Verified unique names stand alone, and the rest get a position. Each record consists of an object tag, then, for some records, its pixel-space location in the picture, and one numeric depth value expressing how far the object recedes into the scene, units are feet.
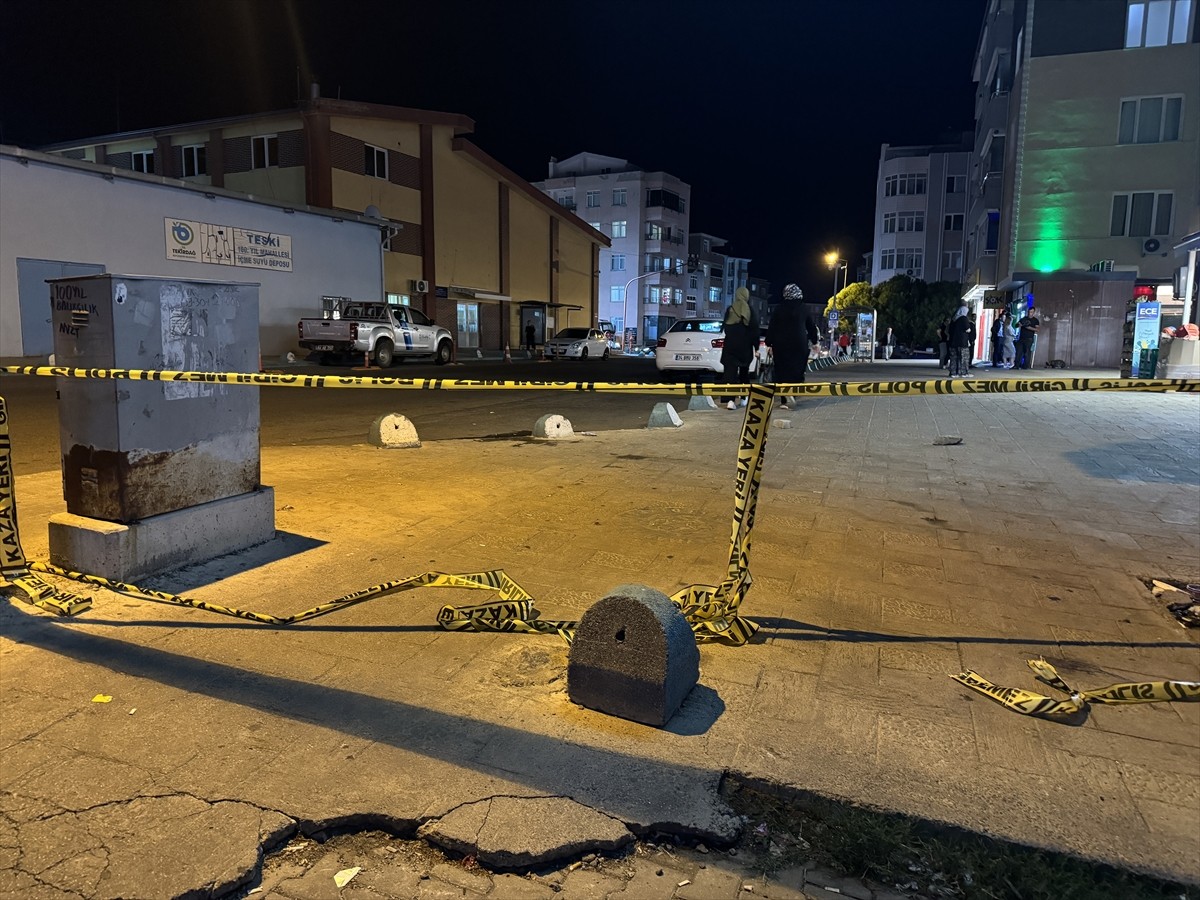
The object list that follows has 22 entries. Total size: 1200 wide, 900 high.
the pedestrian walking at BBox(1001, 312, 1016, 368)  95.61
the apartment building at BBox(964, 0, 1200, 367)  90.74
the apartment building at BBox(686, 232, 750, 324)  272.92
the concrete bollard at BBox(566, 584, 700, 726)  9.95
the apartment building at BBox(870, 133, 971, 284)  208.85
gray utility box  13.99
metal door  68.95
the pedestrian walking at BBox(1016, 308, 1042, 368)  83.10
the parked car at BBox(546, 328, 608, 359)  118.21
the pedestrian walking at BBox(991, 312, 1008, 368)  90.22
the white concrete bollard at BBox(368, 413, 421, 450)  30.32
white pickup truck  76.54
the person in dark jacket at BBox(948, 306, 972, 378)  66.54
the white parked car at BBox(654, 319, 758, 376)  55.01
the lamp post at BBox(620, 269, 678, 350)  234.01
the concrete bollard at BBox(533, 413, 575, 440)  33.76
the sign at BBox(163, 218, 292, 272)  80.07
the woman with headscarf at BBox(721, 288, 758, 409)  37.27
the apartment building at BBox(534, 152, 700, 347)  231.71
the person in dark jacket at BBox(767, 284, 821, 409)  34.73
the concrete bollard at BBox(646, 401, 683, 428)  37.78
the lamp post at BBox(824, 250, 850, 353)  179.52
